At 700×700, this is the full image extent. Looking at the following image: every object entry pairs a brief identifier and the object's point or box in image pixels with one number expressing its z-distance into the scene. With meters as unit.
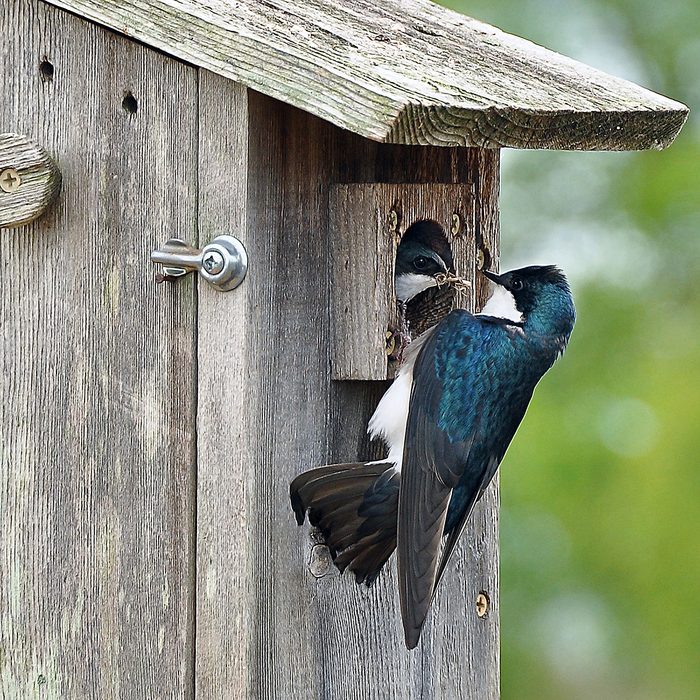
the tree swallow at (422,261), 5.70
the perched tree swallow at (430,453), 5.64
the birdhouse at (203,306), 5.62
